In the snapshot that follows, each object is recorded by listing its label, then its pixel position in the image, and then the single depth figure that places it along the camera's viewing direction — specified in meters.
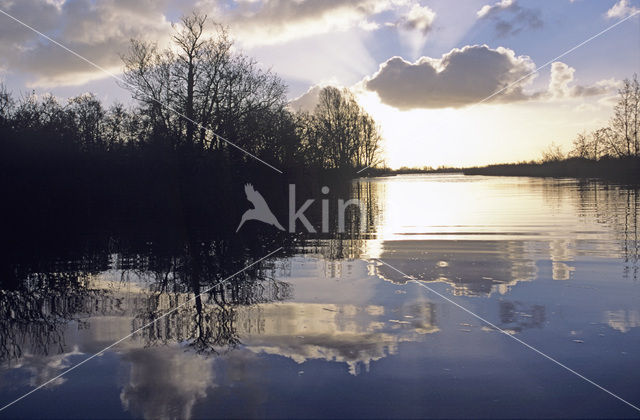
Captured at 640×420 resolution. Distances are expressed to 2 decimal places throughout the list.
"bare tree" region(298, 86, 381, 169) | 77.25
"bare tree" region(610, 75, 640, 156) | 66.88
